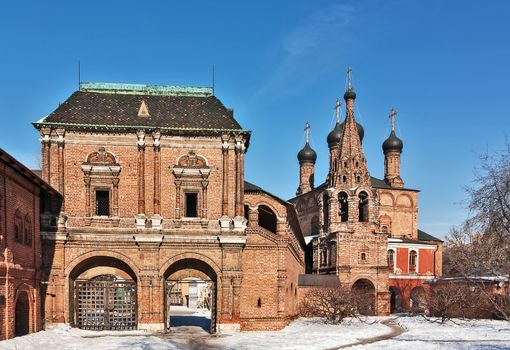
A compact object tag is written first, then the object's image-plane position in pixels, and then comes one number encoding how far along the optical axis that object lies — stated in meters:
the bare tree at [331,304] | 28.72
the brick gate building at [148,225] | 21.83
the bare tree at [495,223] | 17.86
